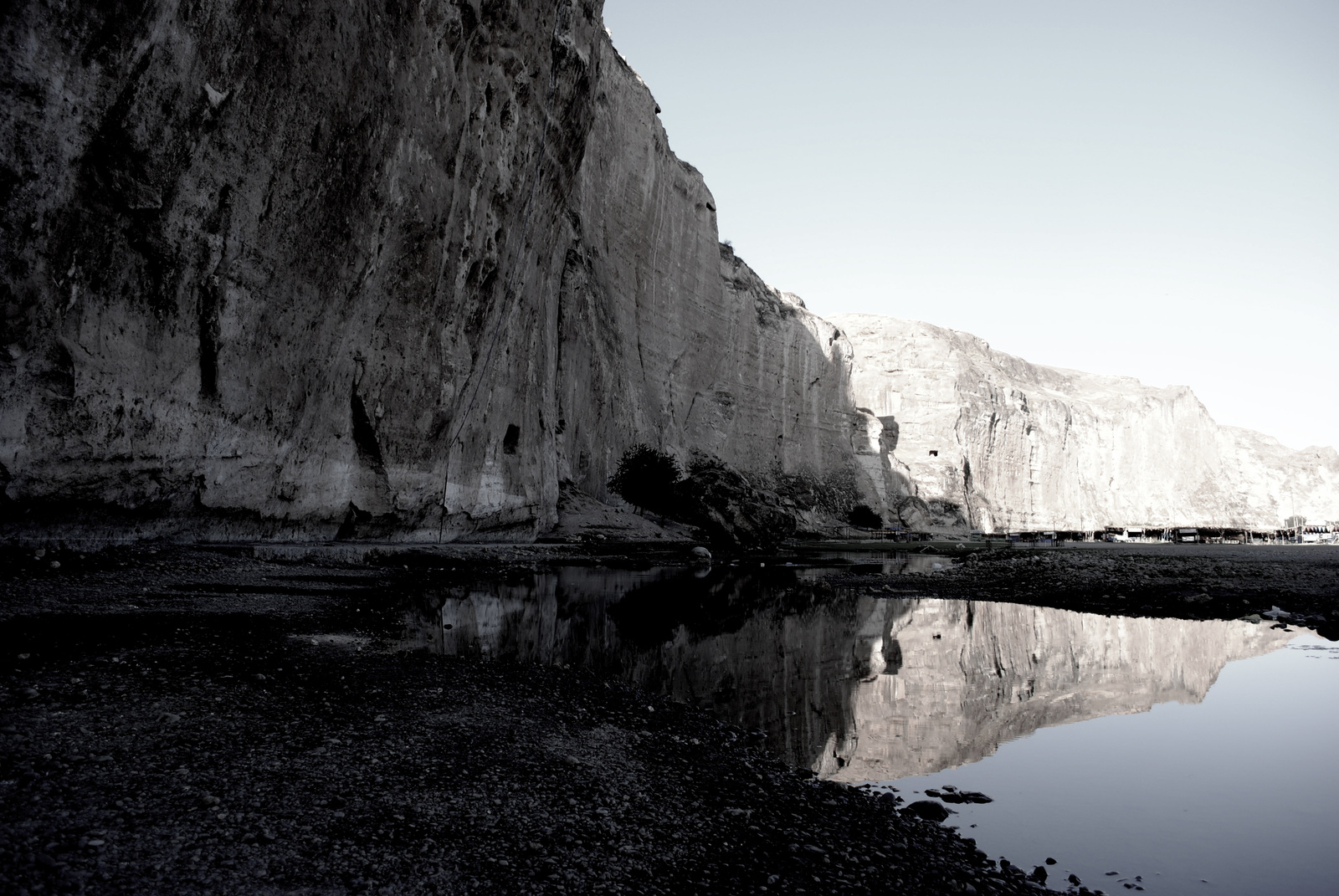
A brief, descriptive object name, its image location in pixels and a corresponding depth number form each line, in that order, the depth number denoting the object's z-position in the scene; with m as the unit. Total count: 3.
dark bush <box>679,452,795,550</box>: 44.91
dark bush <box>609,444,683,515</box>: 45.47
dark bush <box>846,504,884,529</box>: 70.25
